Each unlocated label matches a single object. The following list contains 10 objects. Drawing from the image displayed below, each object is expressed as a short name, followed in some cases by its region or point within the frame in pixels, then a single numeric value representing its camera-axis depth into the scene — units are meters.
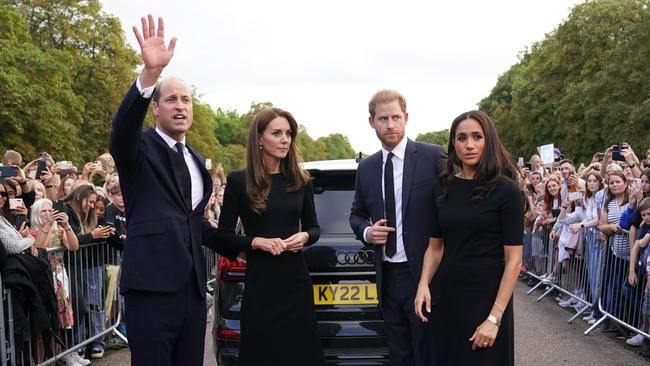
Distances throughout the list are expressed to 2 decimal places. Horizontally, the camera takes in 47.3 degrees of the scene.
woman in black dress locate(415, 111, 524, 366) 3.84
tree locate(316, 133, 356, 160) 186.12
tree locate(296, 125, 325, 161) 152.12
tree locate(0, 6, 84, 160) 33.78
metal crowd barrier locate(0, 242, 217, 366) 6.14
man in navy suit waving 3.64
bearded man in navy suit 4.42
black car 5.08
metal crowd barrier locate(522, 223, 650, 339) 8.23
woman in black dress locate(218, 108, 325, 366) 4.35
